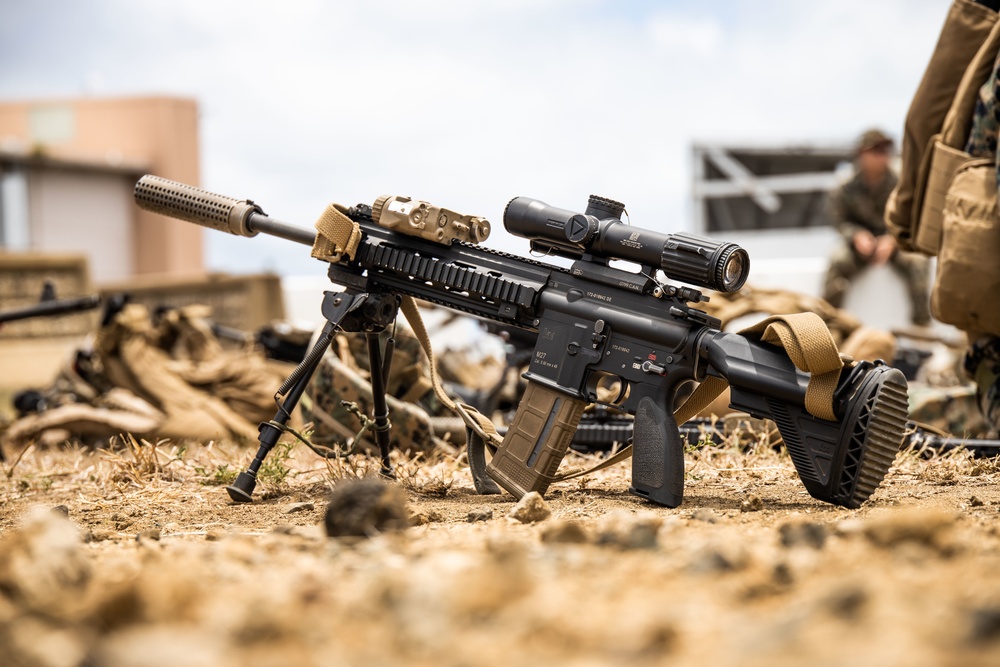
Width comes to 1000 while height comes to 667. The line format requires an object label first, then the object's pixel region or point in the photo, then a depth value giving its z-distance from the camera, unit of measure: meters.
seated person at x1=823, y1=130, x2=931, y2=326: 10.19
